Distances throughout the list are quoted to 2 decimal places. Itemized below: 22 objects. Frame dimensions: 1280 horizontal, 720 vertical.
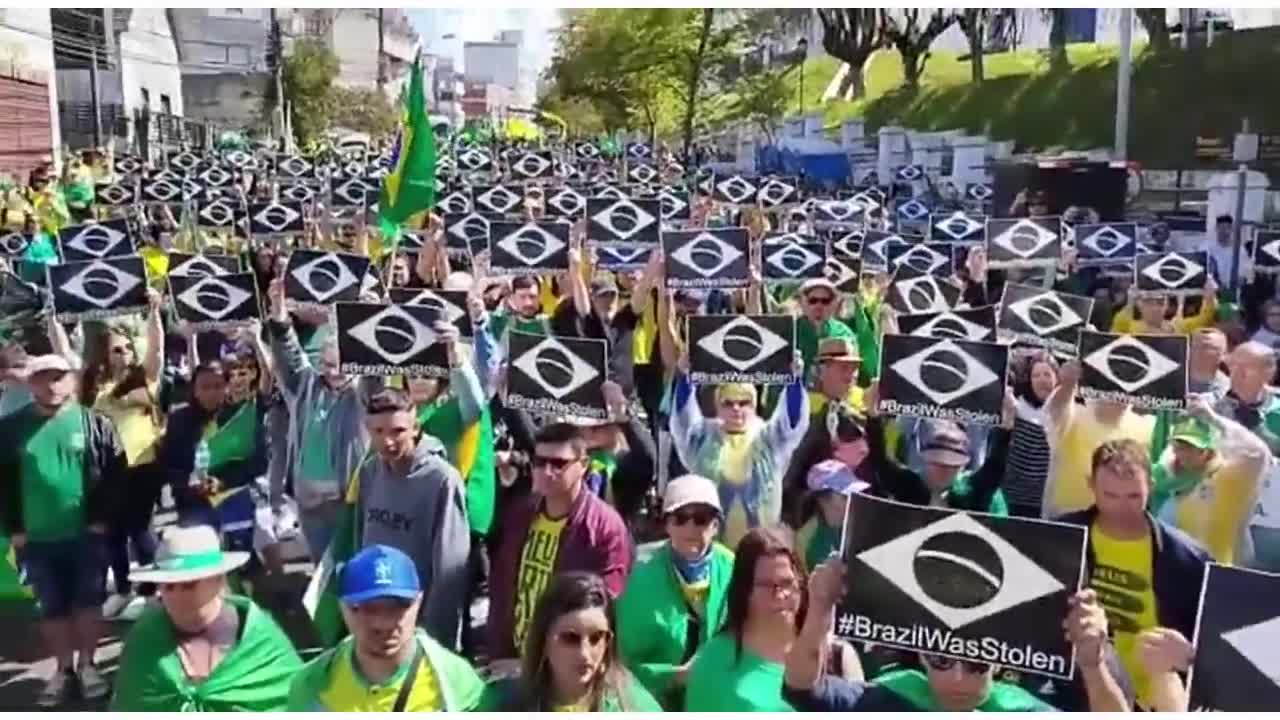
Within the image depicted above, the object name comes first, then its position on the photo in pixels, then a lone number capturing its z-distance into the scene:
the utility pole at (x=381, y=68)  86.43
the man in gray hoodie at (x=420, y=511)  5.34
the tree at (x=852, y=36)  57.34
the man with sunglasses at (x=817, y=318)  8.55
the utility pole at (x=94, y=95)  36.94
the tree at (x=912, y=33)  53.06
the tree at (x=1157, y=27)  42.78
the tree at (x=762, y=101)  51.94
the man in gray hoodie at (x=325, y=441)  6.78
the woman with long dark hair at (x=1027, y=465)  6.43
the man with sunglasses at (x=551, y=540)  5.08
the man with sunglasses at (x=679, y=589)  4.59
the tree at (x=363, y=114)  68.75
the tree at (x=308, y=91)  61.16
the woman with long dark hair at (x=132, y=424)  7.14
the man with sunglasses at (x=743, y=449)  6.04
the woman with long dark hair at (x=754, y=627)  4.02
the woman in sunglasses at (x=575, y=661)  3.75
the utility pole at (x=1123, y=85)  27.80
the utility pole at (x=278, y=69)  51.22
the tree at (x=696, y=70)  37.09
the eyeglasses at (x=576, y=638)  3.77
